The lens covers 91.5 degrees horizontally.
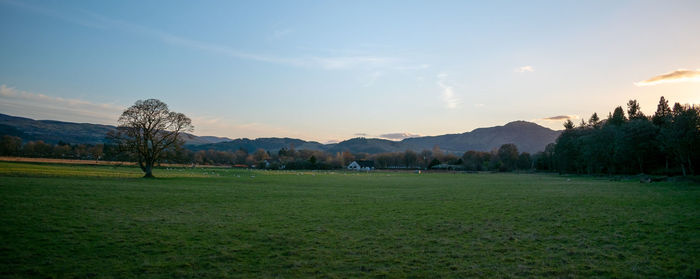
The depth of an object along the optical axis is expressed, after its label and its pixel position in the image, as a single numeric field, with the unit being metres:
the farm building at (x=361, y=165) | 161.62
